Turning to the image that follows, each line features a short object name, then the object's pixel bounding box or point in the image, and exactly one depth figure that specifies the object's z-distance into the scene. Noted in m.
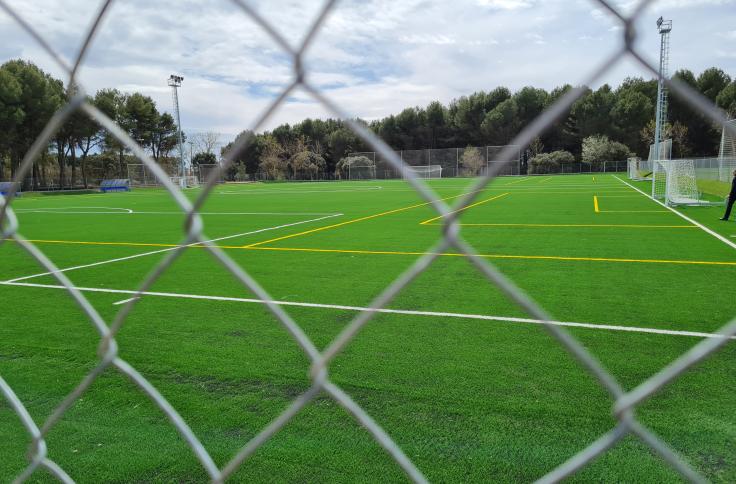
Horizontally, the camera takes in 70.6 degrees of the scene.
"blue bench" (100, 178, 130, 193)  39.44
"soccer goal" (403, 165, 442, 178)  54.60
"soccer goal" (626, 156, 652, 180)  33.22
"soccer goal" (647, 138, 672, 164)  29.42
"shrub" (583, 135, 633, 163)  49.54
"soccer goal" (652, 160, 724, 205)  14.93
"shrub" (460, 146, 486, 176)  55.25
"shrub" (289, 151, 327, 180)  57.78
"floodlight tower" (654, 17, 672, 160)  25.34
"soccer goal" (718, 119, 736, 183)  19.23
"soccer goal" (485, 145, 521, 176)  53.44
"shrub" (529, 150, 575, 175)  54.67
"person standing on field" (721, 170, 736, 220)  10.97
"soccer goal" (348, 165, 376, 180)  57.98
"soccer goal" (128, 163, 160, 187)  40.38
